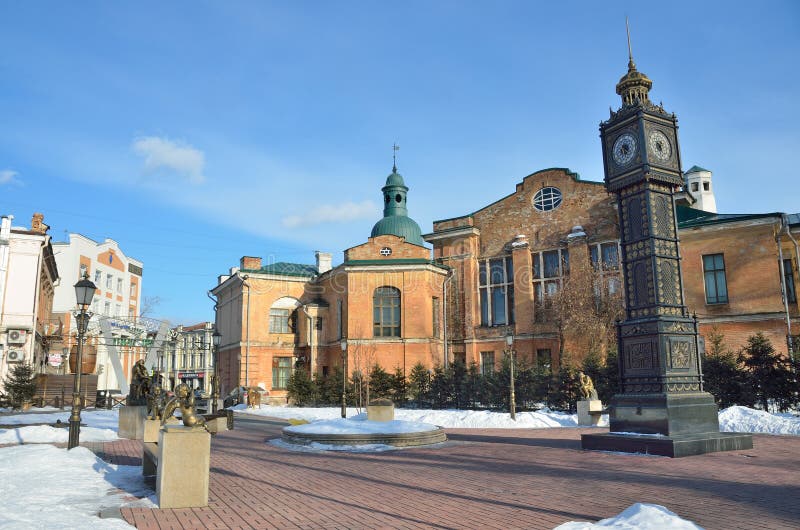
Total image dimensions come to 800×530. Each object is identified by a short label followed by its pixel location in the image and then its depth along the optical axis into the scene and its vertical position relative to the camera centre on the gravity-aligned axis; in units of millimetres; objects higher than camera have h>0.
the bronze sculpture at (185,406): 7734 -476
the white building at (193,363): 84188 +1118
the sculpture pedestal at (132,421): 17094 -1428
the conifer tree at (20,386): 30078 -645
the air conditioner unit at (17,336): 32844 +2019
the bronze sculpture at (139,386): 17891 -445
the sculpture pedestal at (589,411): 22375 -1741
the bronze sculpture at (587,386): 22984 -849
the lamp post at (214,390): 26448 -906
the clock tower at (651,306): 13602 +1408
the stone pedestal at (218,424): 20109 -1849
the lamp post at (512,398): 23509 -1297
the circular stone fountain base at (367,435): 15742 -1799
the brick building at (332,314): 37625 +3608
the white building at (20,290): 32969 +4692
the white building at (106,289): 54628 +8602
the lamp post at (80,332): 13060 +934
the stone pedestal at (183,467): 7453 -1210
